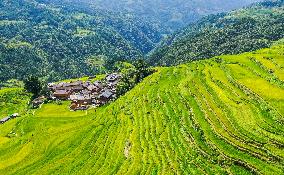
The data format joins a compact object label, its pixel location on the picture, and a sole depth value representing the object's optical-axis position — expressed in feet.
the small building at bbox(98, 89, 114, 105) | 434.47
